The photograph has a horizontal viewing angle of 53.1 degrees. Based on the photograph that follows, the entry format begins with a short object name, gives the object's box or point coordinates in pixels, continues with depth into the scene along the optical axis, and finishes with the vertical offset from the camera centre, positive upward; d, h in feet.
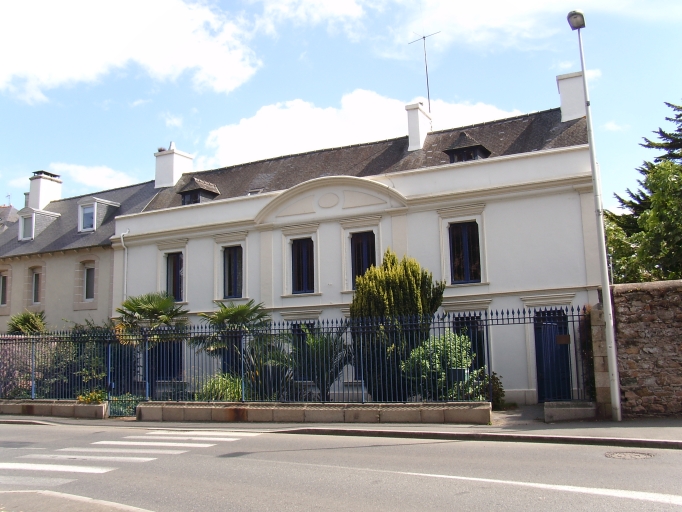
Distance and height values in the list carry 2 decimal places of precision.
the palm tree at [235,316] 66.28 +4.67
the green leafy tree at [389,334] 46.06 +1.72
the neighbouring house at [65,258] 88.94 +14.95
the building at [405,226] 62.39 +13.97
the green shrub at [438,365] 44.65 -0.42
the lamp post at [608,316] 39.75 +2.20
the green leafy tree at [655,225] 74.69 +15.48
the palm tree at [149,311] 69.97 +5.63
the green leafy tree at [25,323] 85.30 +5.78
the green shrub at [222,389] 50.26 -1.84
